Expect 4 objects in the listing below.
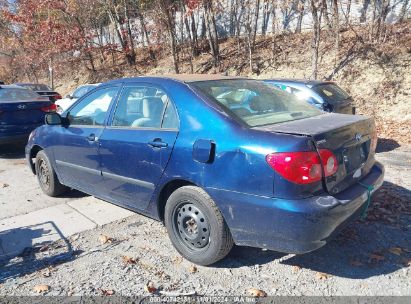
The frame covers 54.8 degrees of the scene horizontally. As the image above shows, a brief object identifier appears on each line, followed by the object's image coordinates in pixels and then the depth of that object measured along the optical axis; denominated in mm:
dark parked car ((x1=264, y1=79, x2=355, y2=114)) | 8055
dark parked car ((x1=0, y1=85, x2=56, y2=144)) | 8391
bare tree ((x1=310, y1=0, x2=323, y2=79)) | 12306
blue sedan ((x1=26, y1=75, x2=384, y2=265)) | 3020
